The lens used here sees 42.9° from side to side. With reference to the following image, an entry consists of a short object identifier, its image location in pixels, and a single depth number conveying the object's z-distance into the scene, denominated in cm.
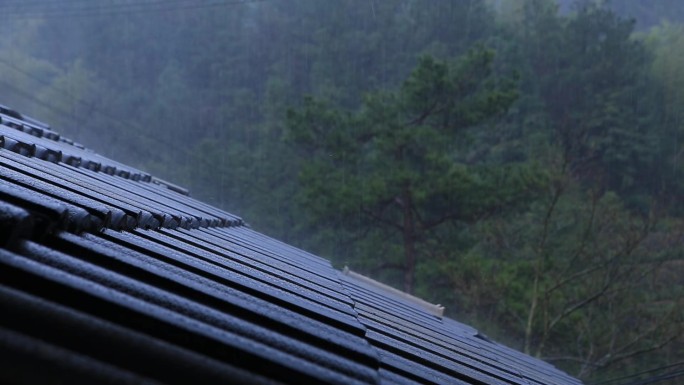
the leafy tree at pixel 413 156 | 2086
